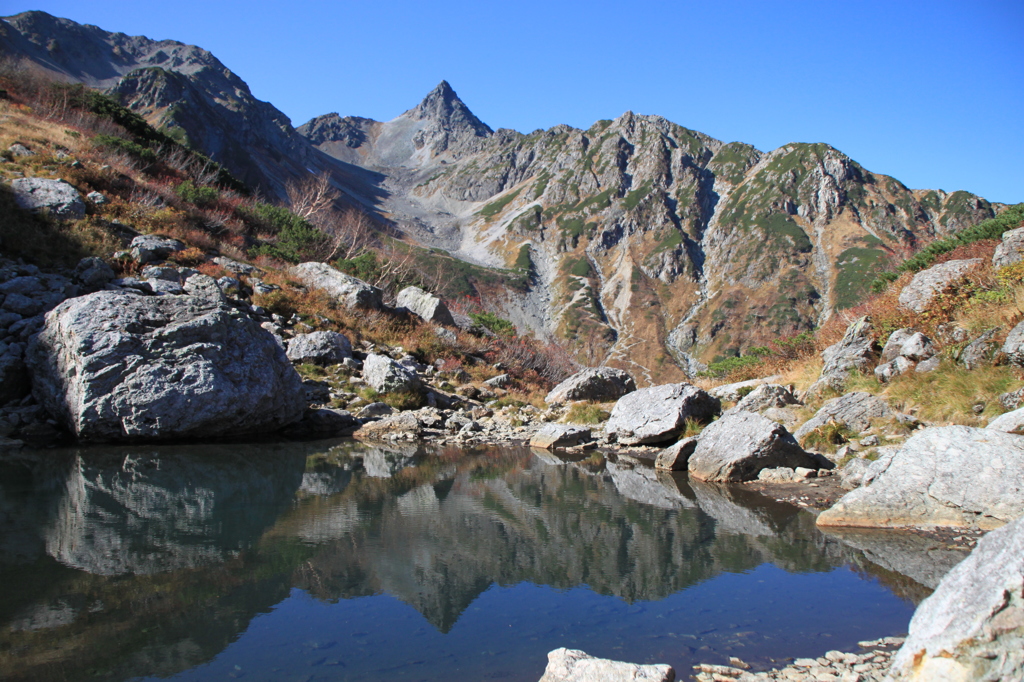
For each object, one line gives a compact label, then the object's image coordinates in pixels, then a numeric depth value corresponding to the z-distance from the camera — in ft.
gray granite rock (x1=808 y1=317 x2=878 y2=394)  41.73
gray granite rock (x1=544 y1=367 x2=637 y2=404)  60.30
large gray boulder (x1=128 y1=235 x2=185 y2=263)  55.36
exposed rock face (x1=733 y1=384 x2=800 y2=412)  43.68
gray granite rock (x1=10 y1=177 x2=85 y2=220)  54.65
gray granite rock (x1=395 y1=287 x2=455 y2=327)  82.69
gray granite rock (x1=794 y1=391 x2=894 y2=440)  34.81
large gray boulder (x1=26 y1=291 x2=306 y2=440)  34.63
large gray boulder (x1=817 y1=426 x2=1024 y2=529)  20.31
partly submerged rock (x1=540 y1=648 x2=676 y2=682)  10.71
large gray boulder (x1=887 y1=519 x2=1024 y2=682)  9.01
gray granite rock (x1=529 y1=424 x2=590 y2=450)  44.75
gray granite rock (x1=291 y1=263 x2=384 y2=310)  70.18
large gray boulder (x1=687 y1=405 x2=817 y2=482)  31.48
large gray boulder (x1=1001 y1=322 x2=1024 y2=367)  30.14
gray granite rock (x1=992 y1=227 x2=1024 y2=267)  38.19
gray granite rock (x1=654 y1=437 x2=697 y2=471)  35.63
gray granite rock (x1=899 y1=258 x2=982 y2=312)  41.29
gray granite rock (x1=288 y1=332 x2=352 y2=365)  54.39
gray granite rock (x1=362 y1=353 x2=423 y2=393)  51.65
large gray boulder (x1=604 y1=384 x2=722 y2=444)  42.60
